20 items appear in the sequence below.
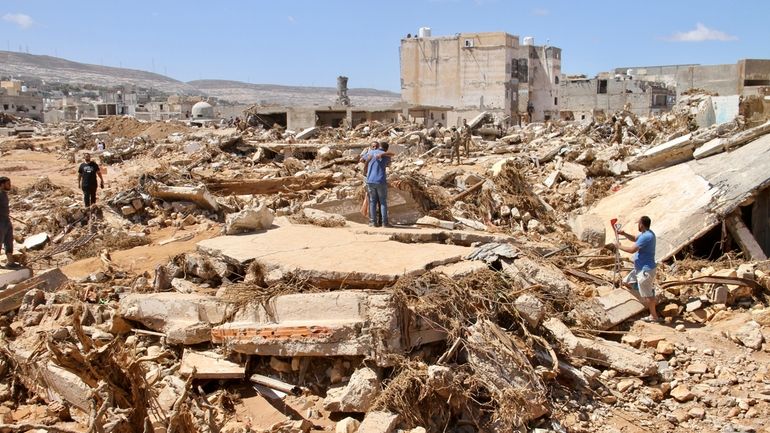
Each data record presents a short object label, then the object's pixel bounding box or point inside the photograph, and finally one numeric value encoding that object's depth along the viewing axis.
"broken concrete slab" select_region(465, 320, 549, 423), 4.55
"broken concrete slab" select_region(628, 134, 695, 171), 10.81
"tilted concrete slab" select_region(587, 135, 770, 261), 7.68
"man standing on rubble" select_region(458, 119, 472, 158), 17.45
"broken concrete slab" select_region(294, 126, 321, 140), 22.97
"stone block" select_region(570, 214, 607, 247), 8.40
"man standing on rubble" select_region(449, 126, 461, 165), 16.17
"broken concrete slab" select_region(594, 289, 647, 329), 5.98
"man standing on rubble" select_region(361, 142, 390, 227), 7.75
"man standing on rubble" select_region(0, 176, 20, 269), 7.81
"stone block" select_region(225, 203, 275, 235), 6.95
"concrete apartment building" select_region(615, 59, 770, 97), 30.66
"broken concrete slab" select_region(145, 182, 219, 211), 10.95
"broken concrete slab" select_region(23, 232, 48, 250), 9.40
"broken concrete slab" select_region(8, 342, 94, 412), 4.62
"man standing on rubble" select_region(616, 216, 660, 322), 6.06
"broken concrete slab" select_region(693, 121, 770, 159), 9.77
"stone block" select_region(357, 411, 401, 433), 4.12
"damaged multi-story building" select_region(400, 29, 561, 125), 44.84
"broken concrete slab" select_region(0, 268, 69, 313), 6.13
